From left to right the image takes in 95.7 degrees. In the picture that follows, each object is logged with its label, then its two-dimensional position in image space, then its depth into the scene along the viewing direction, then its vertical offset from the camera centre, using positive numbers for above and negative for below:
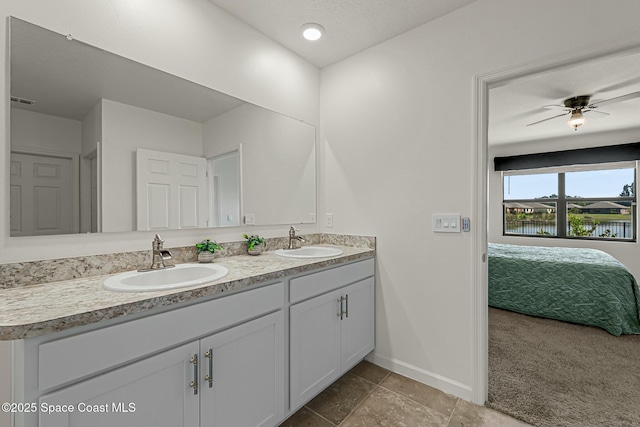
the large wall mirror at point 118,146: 1.23 +0.36
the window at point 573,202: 4.44 +0.16
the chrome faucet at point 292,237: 2.27 -0.19
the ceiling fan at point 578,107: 3.08 +1.14
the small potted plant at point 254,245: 1.94 -0.21
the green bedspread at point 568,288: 2.73 -0.79
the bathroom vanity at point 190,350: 0.82 -0.51
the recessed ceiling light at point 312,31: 1.99 +1.29
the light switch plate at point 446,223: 1.84 -0.07
